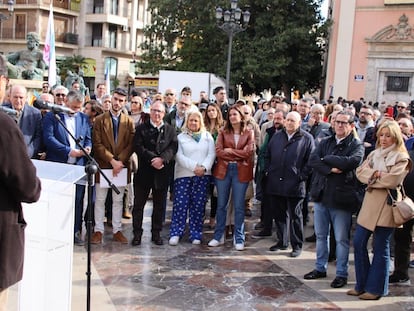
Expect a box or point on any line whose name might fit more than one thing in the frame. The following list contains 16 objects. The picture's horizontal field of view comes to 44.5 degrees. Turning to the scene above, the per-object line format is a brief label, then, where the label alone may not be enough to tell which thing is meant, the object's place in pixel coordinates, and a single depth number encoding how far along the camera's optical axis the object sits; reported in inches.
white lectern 124.0
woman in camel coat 185.5
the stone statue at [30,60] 482.6
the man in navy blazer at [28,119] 232.5
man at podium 98.2
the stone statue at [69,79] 637.5
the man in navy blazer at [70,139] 234.8
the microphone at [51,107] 151.1
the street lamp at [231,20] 673.0
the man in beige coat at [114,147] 250.4
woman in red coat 253.8
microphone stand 141.7
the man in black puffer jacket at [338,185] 204.1
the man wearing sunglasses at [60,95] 262.9
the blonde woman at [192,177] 257.0
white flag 453.7
